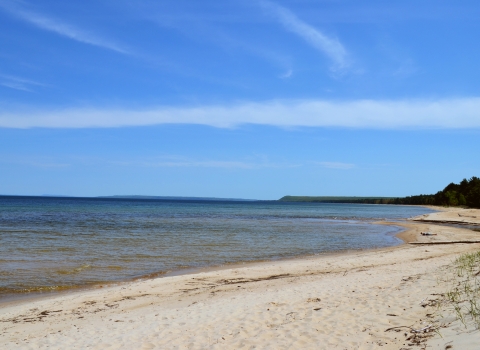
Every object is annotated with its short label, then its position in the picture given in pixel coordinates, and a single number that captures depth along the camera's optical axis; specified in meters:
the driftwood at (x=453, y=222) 43.68
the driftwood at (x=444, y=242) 24.92
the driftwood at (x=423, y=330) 6.91
